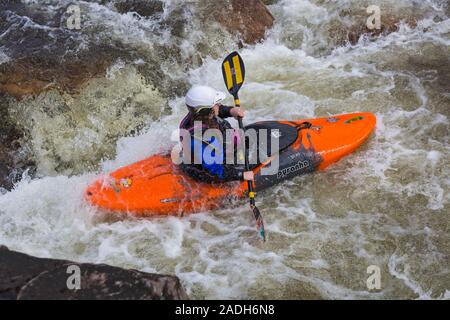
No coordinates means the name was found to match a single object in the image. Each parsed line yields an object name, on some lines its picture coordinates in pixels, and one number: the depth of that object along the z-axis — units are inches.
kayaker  339.3
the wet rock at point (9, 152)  440.5
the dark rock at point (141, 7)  580.7
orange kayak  373.4
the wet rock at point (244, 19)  573.6
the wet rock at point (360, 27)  587.5
